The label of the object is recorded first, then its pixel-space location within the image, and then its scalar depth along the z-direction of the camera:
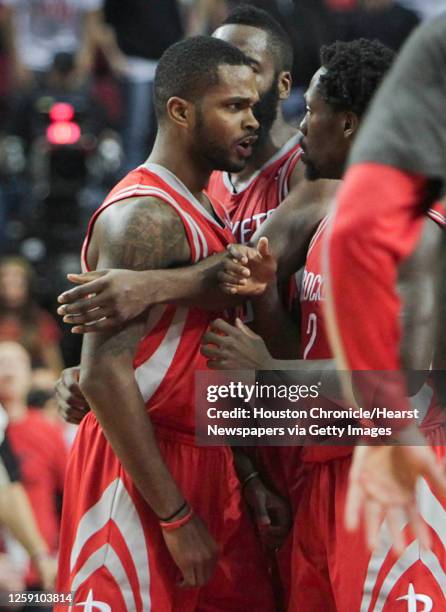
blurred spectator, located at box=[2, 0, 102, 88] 16.83
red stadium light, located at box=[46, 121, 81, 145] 15.81
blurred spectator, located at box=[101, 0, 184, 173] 15.89
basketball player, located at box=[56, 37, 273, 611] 5.68
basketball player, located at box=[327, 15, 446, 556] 2.98
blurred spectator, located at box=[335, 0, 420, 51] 14.52
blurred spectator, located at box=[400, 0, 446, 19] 15.55
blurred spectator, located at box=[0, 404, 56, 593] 7.88
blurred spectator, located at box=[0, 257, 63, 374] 13.52
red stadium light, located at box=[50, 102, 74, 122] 15.90
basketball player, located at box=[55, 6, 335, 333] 5.52
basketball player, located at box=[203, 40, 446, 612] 5.65
